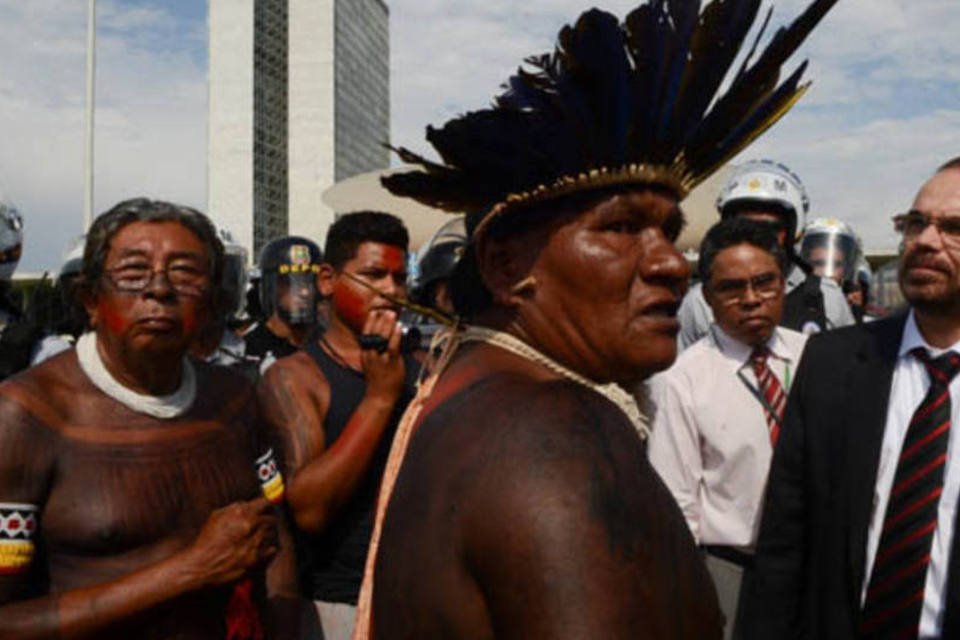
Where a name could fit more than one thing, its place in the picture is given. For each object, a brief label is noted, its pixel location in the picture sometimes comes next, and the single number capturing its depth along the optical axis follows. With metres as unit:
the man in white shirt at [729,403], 3.78
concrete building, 42.59
